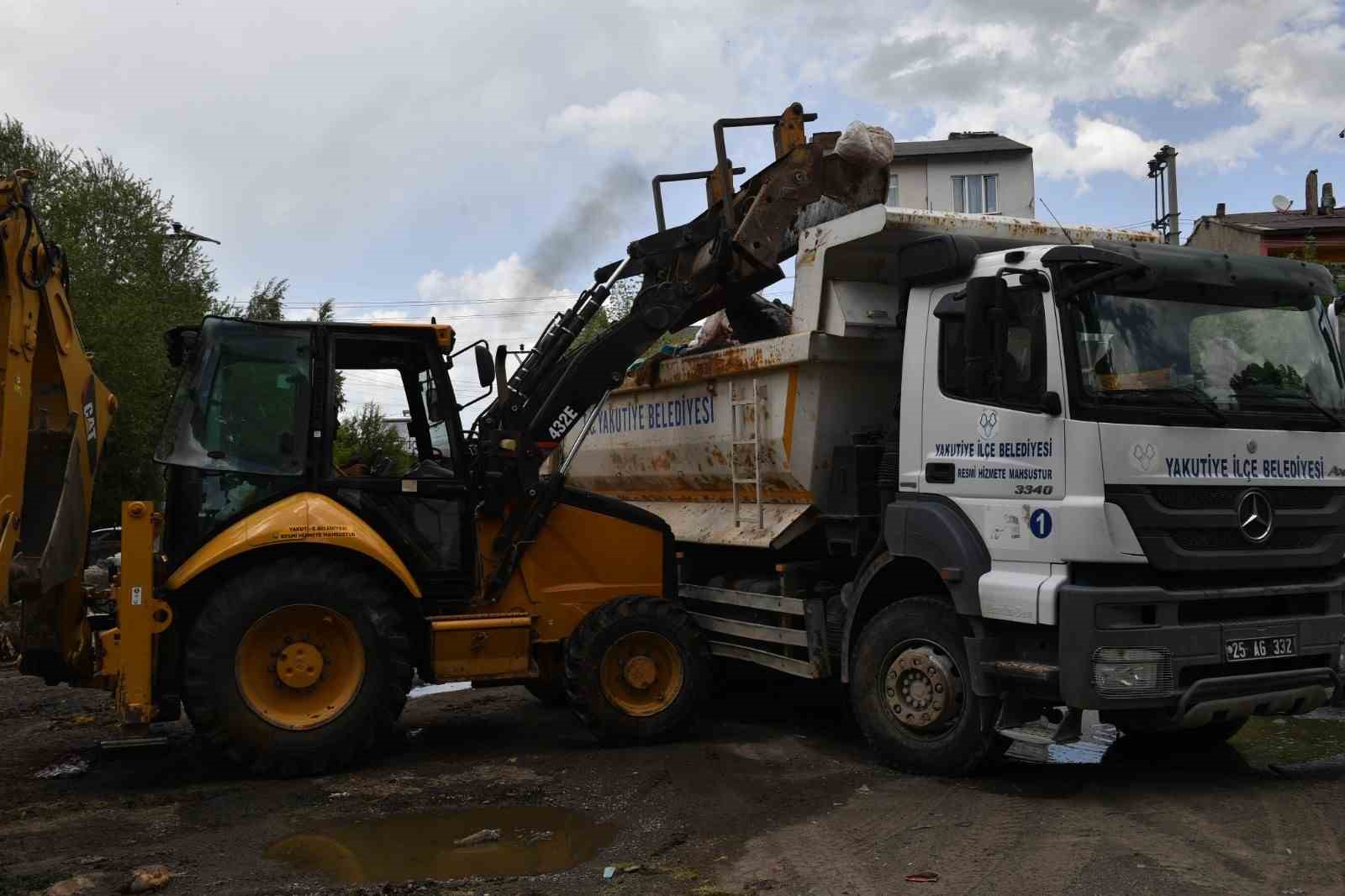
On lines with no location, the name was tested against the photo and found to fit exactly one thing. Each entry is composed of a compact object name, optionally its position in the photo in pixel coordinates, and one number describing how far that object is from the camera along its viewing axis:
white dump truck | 5.62
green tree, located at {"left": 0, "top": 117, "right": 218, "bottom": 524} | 23.16
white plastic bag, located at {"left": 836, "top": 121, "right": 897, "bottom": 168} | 7.78
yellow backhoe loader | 6.45
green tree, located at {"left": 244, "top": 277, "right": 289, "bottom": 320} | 32.62
